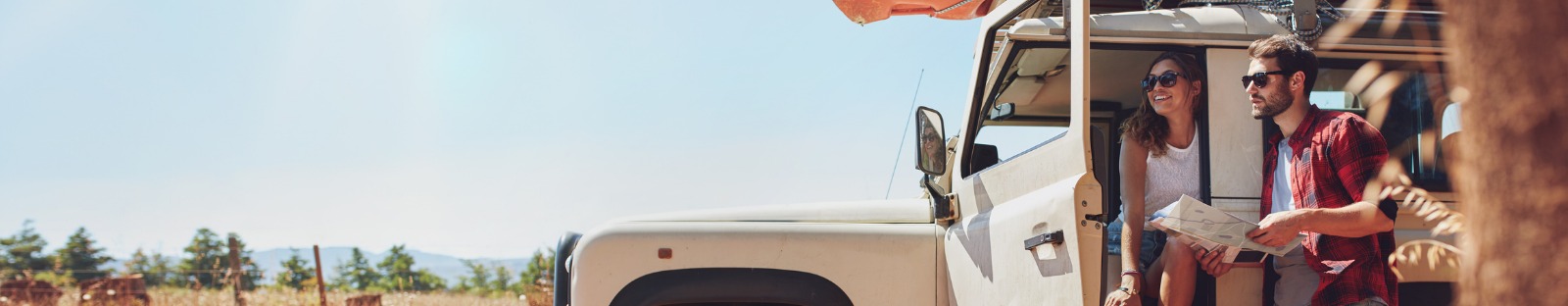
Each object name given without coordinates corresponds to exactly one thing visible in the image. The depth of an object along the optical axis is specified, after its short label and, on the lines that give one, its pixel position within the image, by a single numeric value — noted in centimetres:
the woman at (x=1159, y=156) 370
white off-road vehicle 355
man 324
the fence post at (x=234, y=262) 1165
